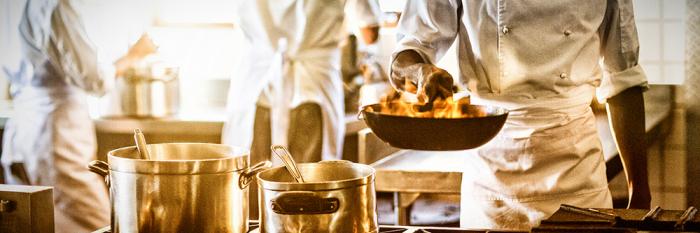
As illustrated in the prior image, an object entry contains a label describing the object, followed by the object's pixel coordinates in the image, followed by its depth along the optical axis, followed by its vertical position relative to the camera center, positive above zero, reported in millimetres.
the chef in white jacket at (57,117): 4387 -32
